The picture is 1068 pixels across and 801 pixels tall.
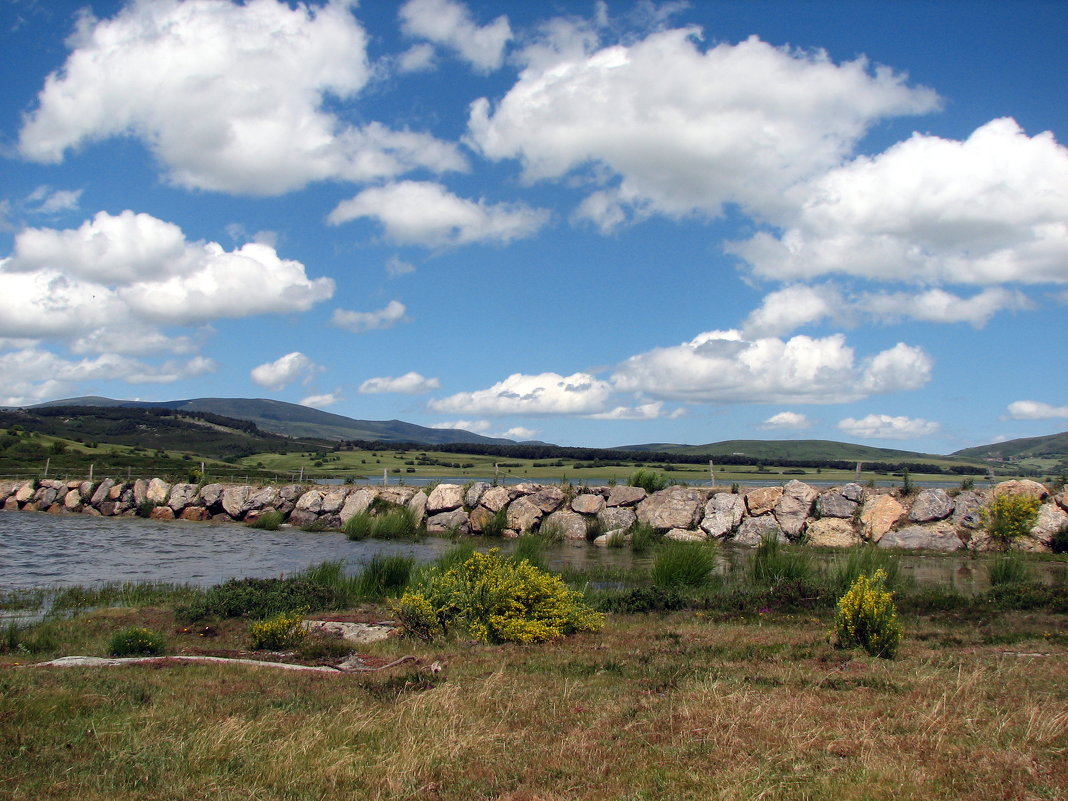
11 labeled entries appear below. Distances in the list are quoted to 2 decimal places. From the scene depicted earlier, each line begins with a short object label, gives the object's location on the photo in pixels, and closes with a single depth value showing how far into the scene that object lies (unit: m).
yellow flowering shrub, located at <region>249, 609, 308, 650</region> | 10.83
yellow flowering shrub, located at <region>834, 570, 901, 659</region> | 9.48
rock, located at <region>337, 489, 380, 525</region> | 32.62
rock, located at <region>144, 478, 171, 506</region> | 37.81
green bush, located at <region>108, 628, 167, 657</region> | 10.12
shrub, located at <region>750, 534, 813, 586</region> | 16.38
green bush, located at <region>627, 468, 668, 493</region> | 30.55
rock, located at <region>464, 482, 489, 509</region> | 31.17
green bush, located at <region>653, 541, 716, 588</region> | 16.44
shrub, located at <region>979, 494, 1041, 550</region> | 21.59
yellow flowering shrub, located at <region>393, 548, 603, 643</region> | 11.28
